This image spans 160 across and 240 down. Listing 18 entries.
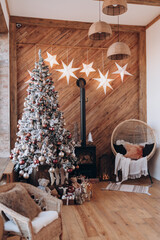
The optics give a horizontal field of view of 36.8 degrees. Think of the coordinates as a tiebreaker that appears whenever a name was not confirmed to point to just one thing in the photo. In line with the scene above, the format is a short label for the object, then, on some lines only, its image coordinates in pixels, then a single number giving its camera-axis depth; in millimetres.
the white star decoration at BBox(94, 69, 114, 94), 5066
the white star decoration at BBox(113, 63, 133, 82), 5145
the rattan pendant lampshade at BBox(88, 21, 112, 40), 2924
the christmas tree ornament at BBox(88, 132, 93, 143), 4699
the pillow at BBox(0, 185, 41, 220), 2104
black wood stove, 4512
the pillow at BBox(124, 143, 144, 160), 4492
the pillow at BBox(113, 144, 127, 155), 4668
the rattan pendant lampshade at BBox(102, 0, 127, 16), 2760
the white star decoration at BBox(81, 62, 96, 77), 4973
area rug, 4082
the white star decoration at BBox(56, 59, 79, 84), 4910
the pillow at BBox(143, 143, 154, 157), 4514
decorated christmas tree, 3689
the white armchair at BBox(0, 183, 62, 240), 1942
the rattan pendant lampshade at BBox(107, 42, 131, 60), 3324
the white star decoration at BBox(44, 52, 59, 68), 4809
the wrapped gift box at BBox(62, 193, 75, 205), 3484
